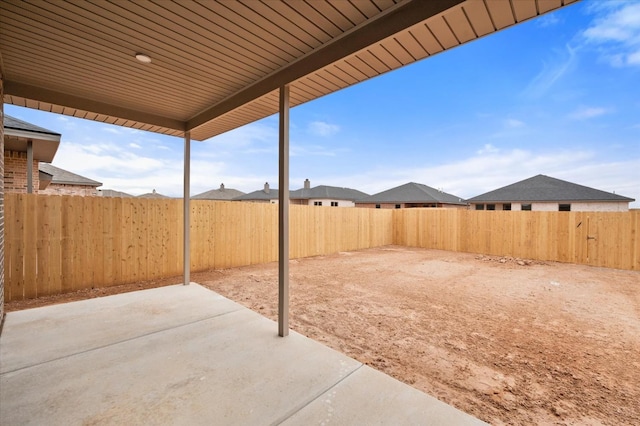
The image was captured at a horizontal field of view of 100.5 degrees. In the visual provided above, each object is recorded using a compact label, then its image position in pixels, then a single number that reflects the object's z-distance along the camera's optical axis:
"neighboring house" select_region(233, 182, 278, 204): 25.94
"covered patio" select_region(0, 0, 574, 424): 1.73
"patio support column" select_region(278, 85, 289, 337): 2.79
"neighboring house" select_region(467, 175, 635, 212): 15.50
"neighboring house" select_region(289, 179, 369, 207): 24.38
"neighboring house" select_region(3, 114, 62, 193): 5.16
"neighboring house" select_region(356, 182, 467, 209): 22.11
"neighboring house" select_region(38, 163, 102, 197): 11.49
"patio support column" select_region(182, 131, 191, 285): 4.49
